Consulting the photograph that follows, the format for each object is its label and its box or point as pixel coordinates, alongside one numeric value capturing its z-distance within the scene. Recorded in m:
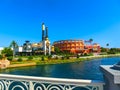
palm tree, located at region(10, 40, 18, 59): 33.62
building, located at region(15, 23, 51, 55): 38.80
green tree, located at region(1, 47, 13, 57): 32.43
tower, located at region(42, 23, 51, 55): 38.64
